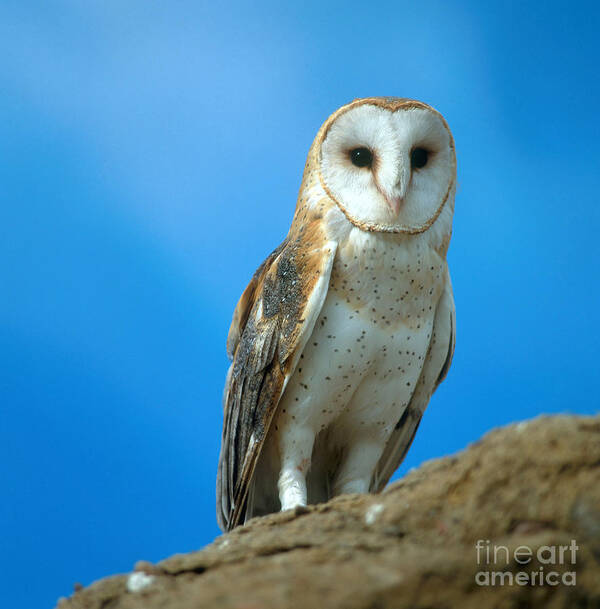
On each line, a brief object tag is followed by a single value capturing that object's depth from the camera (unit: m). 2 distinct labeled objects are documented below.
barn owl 6.84
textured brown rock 6.40
